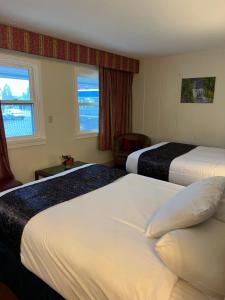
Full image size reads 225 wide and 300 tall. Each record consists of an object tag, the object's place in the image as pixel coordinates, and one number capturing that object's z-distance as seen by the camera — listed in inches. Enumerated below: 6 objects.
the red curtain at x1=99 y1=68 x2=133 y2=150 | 160.6
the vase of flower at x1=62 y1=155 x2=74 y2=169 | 135.1
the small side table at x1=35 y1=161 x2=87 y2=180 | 124.4
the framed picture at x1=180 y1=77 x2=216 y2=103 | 150.0
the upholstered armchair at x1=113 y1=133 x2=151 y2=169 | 158.2
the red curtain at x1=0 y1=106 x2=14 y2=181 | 110.2
